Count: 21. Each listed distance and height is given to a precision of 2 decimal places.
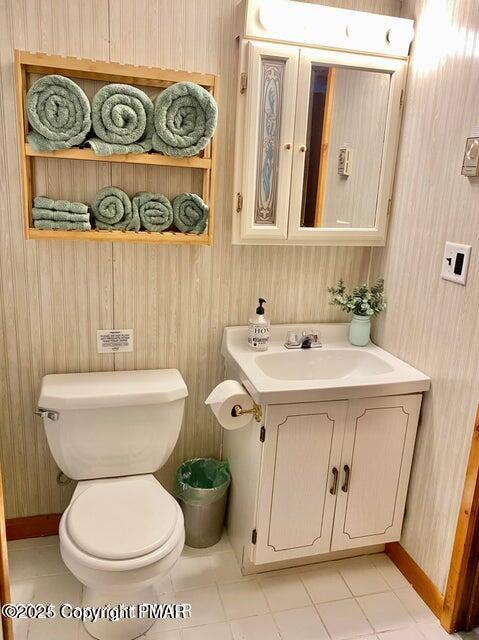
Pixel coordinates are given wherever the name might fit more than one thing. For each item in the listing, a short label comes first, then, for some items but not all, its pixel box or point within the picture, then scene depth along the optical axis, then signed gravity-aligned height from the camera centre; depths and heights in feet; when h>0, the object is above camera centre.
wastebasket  6.75 -4.19
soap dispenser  6.63 -1.84
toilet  4.97 -3.45
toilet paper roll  5.81 -2.42
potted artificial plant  6.89 -1.50
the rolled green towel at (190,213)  6.09 -0.37
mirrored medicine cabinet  5.97 +0.53
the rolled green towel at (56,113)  5.21 +0.60
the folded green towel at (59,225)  5.62 -0.54
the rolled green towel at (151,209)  5.96 -0.34
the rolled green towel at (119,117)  5.40 +0.62
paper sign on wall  6.51 -2.02
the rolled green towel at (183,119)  5.54 +0.65
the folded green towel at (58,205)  5.61 -0.33
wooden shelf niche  5.30 +0.26
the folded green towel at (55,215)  5.60 -0.44
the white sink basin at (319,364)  6.68 -2.26
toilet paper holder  5.83 -2.50
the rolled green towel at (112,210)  5.83 -0.36
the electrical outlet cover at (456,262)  5.44 -0.70
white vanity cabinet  5.80 -3.31
